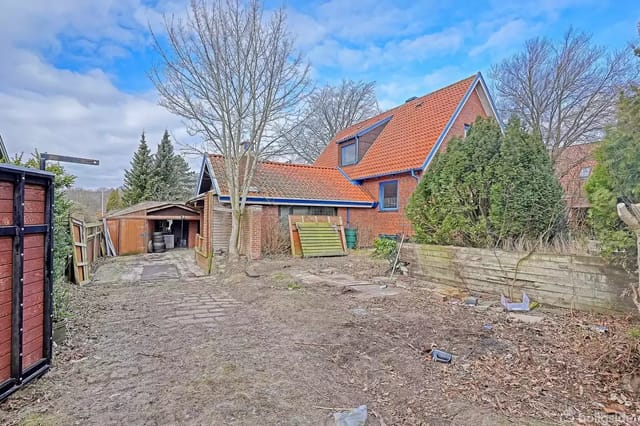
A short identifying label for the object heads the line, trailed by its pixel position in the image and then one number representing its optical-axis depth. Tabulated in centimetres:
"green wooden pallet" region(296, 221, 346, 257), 1166
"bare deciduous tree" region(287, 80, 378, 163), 2692
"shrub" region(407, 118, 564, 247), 590
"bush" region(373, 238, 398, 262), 1008
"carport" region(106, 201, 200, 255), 1644
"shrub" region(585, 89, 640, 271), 370
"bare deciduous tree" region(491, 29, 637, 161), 1422
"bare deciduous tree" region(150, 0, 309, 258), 1008
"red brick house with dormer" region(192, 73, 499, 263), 1192
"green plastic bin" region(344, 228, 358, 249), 1338
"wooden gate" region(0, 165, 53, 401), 254
